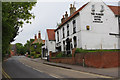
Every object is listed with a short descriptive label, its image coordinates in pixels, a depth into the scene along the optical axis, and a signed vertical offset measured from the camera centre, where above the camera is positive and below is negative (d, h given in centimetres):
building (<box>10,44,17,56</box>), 15325 -247
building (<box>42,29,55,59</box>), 4574 +205
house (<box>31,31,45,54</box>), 6166 -1
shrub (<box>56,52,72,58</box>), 2839 -116
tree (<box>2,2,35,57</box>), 1312 +248
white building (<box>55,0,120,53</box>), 2775 +329
